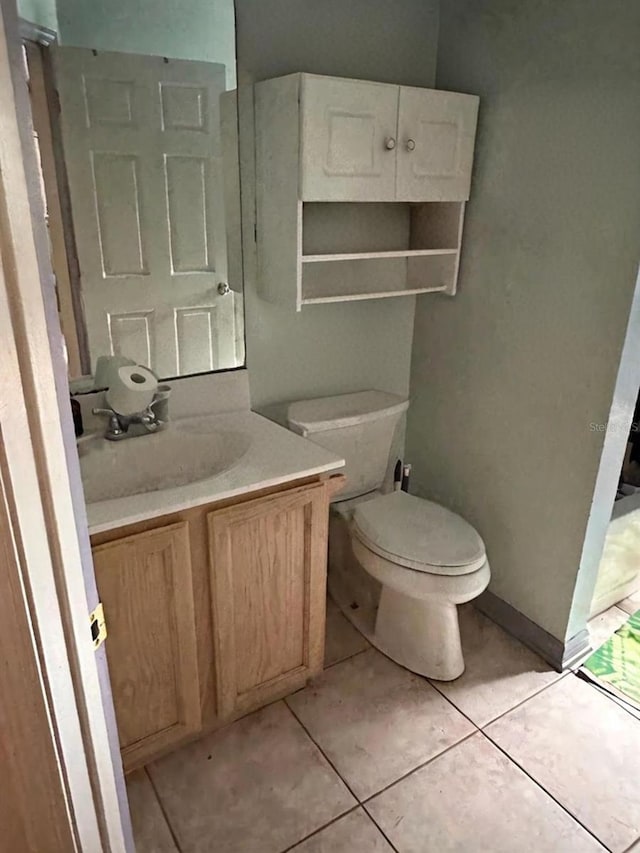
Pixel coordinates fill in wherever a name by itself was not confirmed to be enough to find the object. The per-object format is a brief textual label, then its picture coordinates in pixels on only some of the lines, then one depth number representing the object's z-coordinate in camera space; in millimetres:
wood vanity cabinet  1393
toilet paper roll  1588
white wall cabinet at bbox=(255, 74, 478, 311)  1626
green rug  1918
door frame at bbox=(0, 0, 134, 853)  611
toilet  1835
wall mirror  1504
